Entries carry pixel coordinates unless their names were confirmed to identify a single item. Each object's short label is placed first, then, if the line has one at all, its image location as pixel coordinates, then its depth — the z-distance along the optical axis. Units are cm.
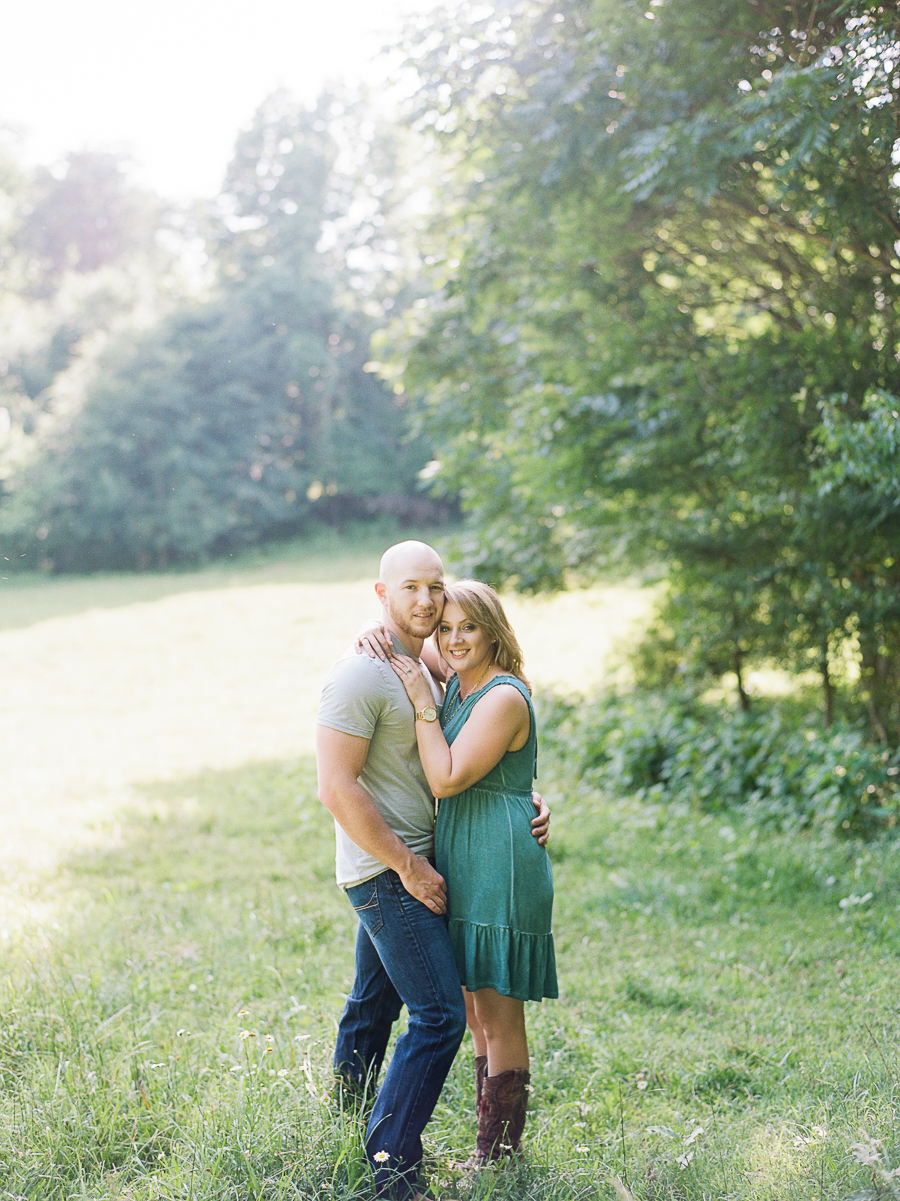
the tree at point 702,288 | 543
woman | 303
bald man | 294
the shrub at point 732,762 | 686
